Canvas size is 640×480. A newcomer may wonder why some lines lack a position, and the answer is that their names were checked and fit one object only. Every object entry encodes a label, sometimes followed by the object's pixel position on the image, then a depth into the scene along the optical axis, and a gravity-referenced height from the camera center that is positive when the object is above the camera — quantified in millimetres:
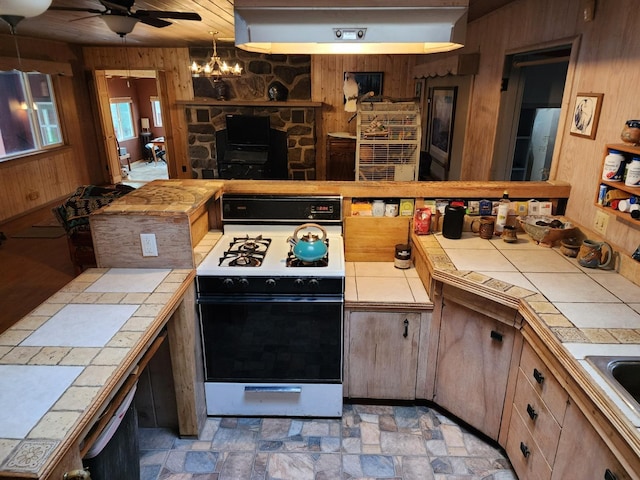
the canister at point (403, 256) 2607 -884
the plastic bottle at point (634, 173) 1830 -291
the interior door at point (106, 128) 7516 -455
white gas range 2160 -1104
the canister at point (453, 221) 2500 -657
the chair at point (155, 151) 10656 -1205
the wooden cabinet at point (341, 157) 6180 -763
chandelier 5660 +433
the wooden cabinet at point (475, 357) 1990 -1198
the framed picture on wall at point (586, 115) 2195 -67
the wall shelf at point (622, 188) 1836 -360
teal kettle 2189 -707
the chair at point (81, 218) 3848 -993
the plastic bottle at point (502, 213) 2535 -625
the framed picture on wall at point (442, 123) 4680 -243
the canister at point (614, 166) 1941 -275
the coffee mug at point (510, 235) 2479 -726
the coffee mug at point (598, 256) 2100 -716
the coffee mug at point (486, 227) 2527 -699
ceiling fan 2965 +597
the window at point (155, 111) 11211 -249
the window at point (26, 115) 5996 -192
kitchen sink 1402 -831
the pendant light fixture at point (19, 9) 1679 +347
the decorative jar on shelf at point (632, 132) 1834 -124
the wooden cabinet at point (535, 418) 1630 -1226
